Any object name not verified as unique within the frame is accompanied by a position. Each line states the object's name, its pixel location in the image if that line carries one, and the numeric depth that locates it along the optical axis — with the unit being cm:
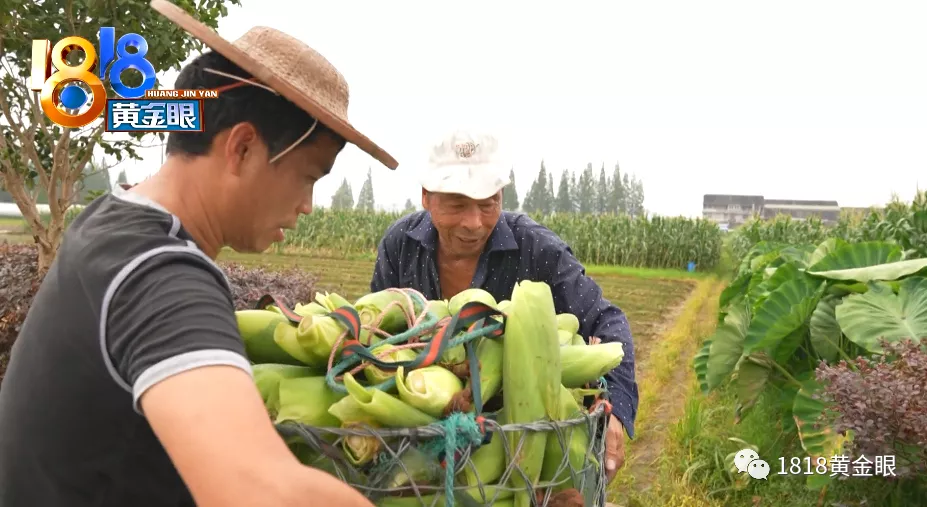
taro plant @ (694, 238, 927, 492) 364
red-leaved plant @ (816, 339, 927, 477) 281
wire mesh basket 95
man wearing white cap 215
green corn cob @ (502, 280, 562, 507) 105
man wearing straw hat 73
